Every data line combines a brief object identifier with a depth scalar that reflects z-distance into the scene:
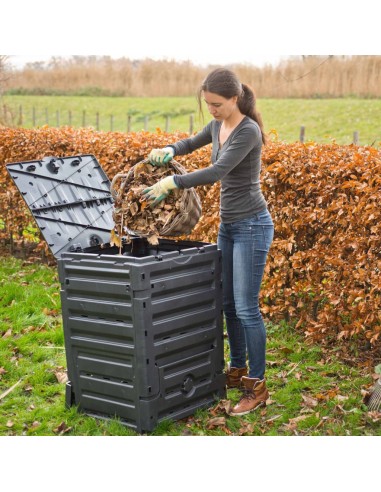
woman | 3.56
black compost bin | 3.41
